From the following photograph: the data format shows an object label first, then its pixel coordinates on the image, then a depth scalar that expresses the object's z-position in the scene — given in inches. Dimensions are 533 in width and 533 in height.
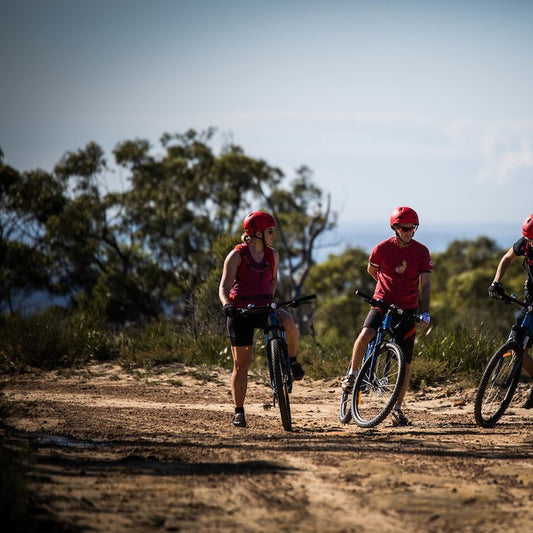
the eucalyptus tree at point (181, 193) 3196.4
